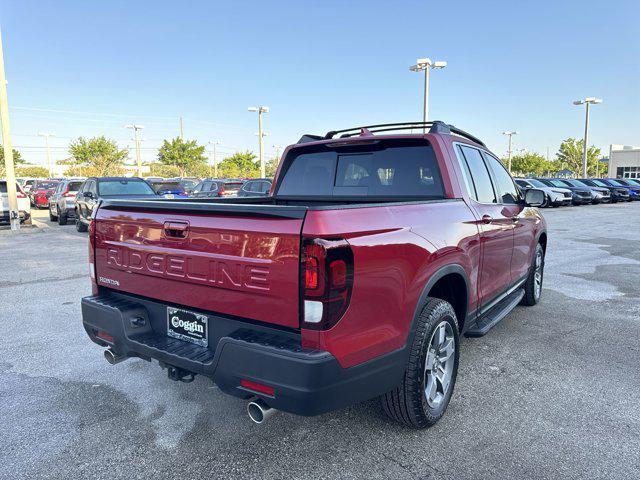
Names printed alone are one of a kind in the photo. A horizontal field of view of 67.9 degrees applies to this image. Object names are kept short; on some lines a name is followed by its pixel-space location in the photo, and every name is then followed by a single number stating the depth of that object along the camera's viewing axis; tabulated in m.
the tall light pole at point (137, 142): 49.72
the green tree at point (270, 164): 89.15
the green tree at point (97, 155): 52.09
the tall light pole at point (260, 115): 35.50
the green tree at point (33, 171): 83.03
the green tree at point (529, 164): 72.12
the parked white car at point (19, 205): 15.65
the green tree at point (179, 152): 52.69
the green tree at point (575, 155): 70.75
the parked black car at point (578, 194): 29.33
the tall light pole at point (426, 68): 23.12
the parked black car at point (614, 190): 33.19
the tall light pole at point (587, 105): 42.69
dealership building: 69.88
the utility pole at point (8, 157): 14.85
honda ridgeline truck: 2.24
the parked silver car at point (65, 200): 17.09
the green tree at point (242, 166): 61.95
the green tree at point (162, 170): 74.07
